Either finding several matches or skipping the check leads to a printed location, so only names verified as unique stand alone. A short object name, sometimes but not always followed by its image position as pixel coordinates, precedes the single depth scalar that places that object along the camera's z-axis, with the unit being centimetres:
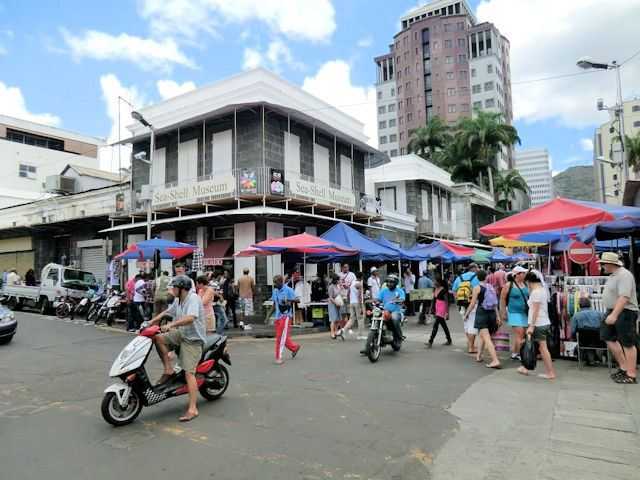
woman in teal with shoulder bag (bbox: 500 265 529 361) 778
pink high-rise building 7981
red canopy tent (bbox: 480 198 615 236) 816
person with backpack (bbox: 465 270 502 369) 820
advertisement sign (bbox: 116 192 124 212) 2161
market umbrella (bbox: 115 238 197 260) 1516
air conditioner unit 2769
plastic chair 756
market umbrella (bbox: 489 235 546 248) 1471
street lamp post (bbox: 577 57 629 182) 1634
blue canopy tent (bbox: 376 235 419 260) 1683
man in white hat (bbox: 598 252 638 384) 648
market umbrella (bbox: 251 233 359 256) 1343
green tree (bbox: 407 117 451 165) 4975
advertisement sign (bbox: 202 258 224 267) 1880
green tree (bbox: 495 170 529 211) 5109
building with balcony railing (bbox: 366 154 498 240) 3016
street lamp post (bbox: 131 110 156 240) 1670
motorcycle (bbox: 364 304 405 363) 858
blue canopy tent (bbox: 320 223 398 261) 1506
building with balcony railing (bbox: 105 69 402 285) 1806
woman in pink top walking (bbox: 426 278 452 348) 1026
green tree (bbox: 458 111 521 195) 4450
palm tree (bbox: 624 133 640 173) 3897
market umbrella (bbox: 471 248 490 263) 2269
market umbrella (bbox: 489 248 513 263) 2643
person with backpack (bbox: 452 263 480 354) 936
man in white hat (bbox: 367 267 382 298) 1343
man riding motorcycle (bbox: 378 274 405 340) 934
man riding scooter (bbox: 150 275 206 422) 537
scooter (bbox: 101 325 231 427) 506
